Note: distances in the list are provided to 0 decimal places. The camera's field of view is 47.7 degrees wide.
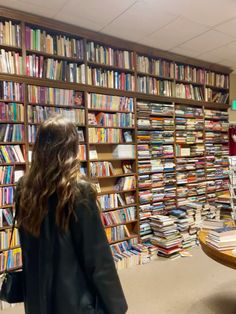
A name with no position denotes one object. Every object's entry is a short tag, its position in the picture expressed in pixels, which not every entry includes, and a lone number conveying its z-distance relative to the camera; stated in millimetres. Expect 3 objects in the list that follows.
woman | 1022
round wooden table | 1642
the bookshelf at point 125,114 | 2795
